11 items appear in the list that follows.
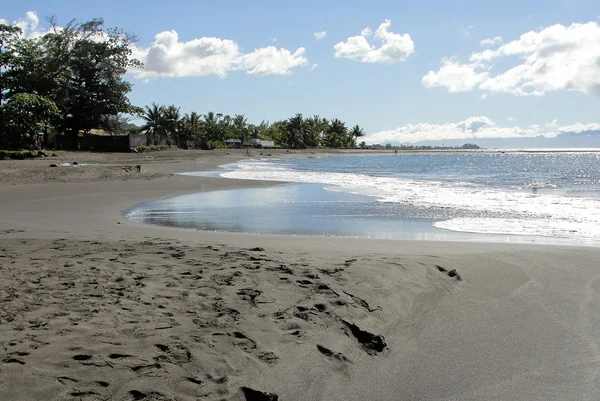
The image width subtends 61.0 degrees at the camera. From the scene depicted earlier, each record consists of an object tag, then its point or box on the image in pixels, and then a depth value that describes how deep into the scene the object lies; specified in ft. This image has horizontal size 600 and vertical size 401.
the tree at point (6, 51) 124.67
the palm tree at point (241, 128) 352.49
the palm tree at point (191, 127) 259.19
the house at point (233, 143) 331.36
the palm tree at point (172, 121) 249.96
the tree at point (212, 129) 301.84
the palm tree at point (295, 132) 387.14
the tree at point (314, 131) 396.37
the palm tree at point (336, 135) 436.76
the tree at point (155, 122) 245.65
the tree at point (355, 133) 496.35
